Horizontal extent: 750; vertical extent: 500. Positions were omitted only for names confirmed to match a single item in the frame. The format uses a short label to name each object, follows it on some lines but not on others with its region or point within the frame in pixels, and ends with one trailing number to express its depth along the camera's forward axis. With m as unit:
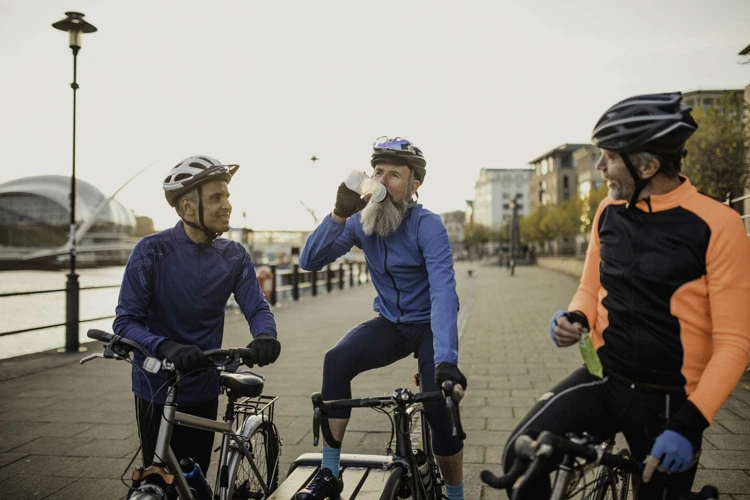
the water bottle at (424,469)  2.86
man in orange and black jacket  1.92
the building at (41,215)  93.94
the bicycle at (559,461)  1.72
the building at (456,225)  161.95
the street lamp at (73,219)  9.39
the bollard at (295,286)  19.37
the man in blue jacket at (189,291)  2.81
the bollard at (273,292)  17.38
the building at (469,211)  168.62
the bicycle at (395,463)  2.23
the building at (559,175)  99.12
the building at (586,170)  76.14
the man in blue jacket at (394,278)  2.87
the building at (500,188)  161.50
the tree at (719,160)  12.59
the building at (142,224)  122.69
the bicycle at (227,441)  2.42
